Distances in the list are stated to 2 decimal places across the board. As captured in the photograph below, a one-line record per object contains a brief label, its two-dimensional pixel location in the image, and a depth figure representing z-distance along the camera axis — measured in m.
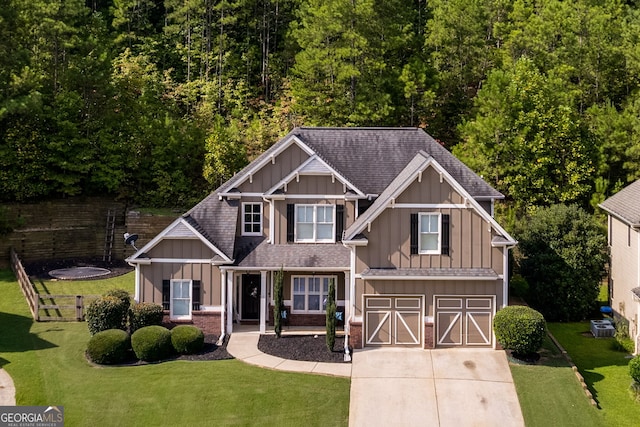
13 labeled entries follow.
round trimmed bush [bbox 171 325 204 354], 26.02
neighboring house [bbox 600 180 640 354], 29.02
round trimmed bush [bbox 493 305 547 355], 24.89
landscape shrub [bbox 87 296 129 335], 26.97
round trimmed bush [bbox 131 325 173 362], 25.36
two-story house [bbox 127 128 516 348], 26.94
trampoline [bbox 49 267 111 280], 36.69
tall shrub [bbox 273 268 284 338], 27.75
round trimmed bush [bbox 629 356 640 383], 23.04
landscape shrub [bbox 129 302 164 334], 27.41
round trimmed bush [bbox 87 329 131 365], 25.05
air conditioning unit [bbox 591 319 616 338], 29.70
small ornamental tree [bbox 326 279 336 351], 25.89
